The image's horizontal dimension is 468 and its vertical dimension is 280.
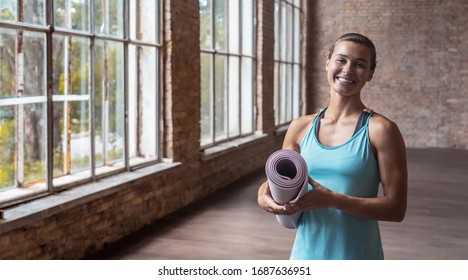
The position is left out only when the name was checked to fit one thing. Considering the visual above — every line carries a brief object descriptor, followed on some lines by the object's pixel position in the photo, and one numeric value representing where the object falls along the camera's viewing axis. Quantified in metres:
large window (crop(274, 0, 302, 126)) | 10.98
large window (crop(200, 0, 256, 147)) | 7.44
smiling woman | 1.38
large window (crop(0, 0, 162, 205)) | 3.92
